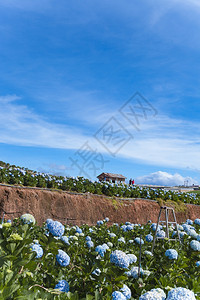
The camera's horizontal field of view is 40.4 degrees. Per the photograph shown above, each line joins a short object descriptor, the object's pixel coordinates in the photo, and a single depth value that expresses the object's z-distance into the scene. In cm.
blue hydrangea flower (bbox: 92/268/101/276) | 244
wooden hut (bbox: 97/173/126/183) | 2361
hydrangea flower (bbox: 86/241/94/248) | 384
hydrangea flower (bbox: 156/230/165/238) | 511
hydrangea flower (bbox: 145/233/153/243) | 491
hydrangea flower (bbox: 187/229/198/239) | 473
